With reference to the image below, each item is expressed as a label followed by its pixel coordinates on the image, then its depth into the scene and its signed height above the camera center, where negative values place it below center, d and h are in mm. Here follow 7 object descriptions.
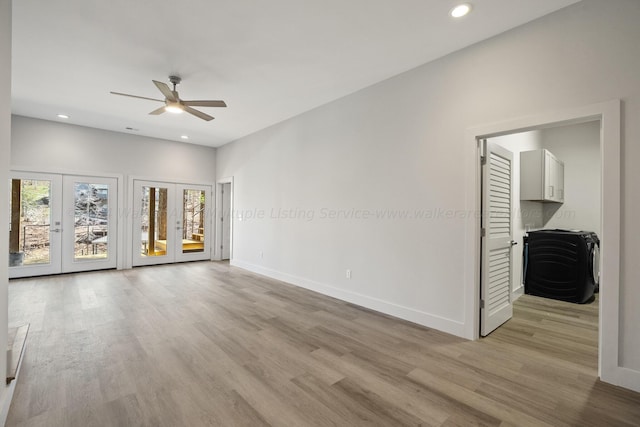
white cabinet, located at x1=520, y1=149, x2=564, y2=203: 4355 +643
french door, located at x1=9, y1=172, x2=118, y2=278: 5324 -288
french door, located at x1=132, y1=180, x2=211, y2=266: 6633 -288
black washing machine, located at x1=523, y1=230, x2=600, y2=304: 4070 -725
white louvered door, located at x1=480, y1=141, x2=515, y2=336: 2998 -259
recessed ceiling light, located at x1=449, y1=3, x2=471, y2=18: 2398 +1780
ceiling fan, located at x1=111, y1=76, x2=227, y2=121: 3437 +1367
